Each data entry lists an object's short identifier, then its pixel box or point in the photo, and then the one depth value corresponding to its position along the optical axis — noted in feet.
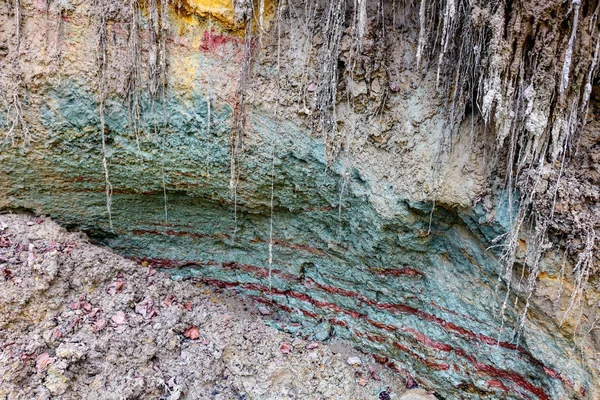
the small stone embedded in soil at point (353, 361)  10.13
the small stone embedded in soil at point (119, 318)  8.72
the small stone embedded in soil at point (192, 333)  9.43
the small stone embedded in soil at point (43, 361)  7.62
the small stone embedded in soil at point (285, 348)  9.95
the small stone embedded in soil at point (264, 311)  10.92
